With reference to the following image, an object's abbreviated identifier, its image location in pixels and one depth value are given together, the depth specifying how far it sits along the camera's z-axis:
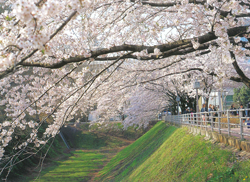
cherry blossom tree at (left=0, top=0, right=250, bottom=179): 3.08
